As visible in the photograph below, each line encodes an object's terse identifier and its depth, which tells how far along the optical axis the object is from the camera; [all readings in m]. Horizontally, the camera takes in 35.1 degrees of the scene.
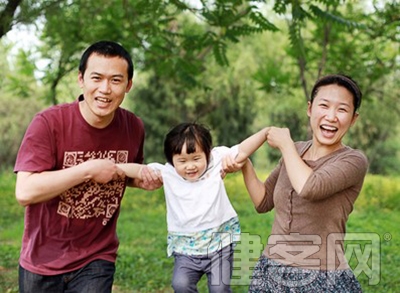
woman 2.48
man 2.75
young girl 2.94
